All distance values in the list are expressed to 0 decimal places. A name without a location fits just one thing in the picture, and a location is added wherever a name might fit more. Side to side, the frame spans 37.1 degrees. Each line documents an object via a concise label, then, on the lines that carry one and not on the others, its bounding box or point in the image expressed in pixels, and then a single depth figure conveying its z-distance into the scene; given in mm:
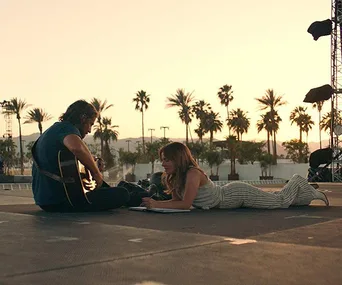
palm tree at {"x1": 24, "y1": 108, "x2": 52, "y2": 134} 73250
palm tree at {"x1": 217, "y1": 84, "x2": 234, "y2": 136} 81625
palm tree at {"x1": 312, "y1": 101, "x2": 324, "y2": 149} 86562
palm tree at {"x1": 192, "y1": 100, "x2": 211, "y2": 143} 80062
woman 5699
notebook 5658
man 5422
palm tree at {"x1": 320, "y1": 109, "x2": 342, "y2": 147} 88262
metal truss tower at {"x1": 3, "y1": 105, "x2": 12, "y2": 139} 73012
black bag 6504
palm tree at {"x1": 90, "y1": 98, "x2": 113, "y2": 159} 74631
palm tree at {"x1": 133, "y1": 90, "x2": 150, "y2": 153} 81806
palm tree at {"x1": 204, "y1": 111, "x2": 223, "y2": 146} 80688
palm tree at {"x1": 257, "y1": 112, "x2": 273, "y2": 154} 81000
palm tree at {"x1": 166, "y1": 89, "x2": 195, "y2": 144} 71562
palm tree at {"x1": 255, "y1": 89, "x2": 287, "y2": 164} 74200
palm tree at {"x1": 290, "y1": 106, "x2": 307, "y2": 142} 90625
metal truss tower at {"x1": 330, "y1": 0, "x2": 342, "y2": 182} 30125
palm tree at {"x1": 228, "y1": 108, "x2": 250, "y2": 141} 80688
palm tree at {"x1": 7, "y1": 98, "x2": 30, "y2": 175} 72375
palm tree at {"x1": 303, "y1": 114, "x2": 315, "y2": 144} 90250
